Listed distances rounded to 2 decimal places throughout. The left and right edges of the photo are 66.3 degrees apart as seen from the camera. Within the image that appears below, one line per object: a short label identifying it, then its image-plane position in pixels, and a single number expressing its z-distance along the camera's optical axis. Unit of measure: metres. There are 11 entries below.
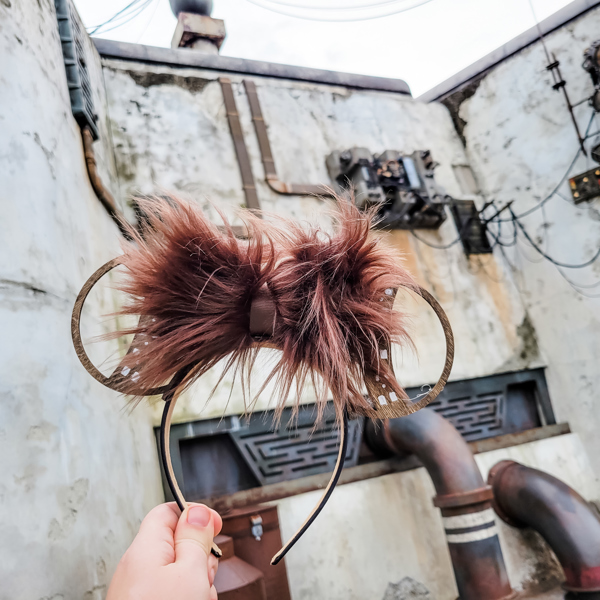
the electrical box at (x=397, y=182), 2.52
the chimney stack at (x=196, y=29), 3.24
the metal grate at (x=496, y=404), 2.39
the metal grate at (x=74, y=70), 1.55
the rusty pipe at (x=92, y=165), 1.59
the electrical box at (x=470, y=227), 2.82
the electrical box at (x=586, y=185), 2.47
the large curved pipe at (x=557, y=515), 1.71
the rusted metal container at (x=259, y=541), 1.51
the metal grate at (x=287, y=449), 1.95
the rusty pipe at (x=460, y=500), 1.73
